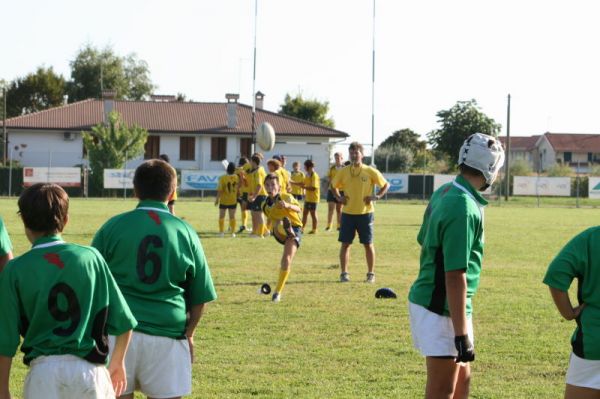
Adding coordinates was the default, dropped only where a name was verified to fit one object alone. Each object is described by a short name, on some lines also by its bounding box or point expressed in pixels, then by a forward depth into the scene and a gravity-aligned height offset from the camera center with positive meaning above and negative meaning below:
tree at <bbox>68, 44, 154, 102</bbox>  92.94 +7.69
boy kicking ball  12.77 -0.77
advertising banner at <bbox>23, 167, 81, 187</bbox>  48.94 -0.98
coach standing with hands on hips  15.01 -0.66
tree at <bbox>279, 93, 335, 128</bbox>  85.69 +4.55
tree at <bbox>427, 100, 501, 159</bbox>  67.50 +2.74
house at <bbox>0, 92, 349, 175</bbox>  63.28 +1.51
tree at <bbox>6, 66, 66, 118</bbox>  86.69 +5.50
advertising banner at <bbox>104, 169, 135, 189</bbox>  50.25 -1.06
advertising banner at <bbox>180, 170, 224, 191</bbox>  52.03 -1.14
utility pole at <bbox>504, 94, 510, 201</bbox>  54.24 +0.10
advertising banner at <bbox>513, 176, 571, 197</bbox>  54.56 -1.05
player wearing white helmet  5.10 -0.54
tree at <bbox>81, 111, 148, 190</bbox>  53.34 +0.72
